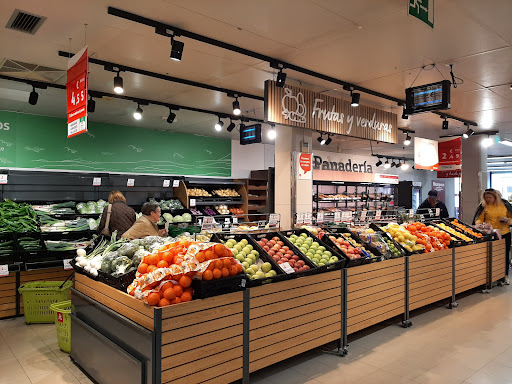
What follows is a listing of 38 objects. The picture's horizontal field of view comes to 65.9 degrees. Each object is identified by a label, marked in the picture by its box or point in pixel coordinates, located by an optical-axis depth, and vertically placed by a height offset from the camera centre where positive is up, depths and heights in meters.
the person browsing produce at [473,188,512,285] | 7.62 -0.47
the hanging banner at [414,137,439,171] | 8.63 +0.81
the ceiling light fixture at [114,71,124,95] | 5.29 +1.38
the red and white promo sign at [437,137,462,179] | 10.46 +0.89
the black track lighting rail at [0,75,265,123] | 6.25 +1.65
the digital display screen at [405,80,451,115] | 5.66 +1.38
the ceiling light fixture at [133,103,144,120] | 7.05 +1.38
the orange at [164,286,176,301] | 2.88 -0.78
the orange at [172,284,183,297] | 2.94 -0.77
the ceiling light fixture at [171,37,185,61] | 4.37 +1.54
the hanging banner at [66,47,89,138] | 4.44 +1.11
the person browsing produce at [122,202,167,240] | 5.00 -0.47
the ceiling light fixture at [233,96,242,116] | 6.82 +1.41
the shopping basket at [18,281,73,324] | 5.14 -1.46
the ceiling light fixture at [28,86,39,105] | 6.18 +1.42
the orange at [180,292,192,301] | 2.97 -0.82
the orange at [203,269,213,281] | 3.04 -0.67
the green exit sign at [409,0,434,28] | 3.41 +1.60
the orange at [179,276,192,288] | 2.99 -0.71
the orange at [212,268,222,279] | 3.12 -0.67
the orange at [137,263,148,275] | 3.16 -0.65
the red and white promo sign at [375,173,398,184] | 14.64 +0.41
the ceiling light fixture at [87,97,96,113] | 6.71 +1.41
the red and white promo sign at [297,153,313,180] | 7.19 +0.42
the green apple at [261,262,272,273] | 3.81 -0.76
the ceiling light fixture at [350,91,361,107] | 6.45 +1.49
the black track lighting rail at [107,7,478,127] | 4.07 +1.76
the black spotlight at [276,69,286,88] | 5.48 +1.53
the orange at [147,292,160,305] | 2.83 -0.80
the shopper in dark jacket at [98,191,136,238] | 6.07 -0.47
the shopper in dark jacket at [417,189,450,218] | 8.98 -0.34
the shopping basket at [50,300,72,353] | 4.22 -1.51
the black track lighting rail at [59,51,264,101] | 5.45 +1.73
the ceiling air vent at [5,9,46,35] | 4.11 +1.78
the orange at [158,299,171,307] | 2.84 -0.83
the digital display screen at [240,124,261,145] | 8.59 +1.21
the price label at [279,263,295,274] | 3.79 -0.77
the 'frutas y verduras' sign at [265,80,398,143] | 5.60 +1.23
